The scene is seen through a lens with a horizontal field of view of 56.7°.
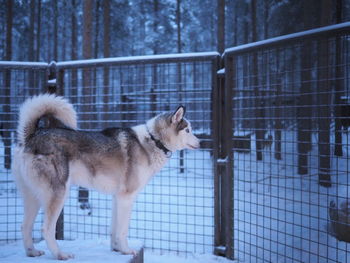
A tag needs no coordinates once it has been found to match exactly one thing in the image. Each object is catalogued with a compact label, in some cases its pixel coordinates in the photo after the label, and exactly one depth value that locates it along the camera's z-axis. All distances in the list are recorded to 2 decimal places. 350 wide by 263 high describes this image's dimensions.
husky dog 3.37
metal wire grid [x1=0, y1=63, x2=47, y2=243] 5.04
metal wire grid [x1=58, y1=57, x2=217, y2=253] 5.32
